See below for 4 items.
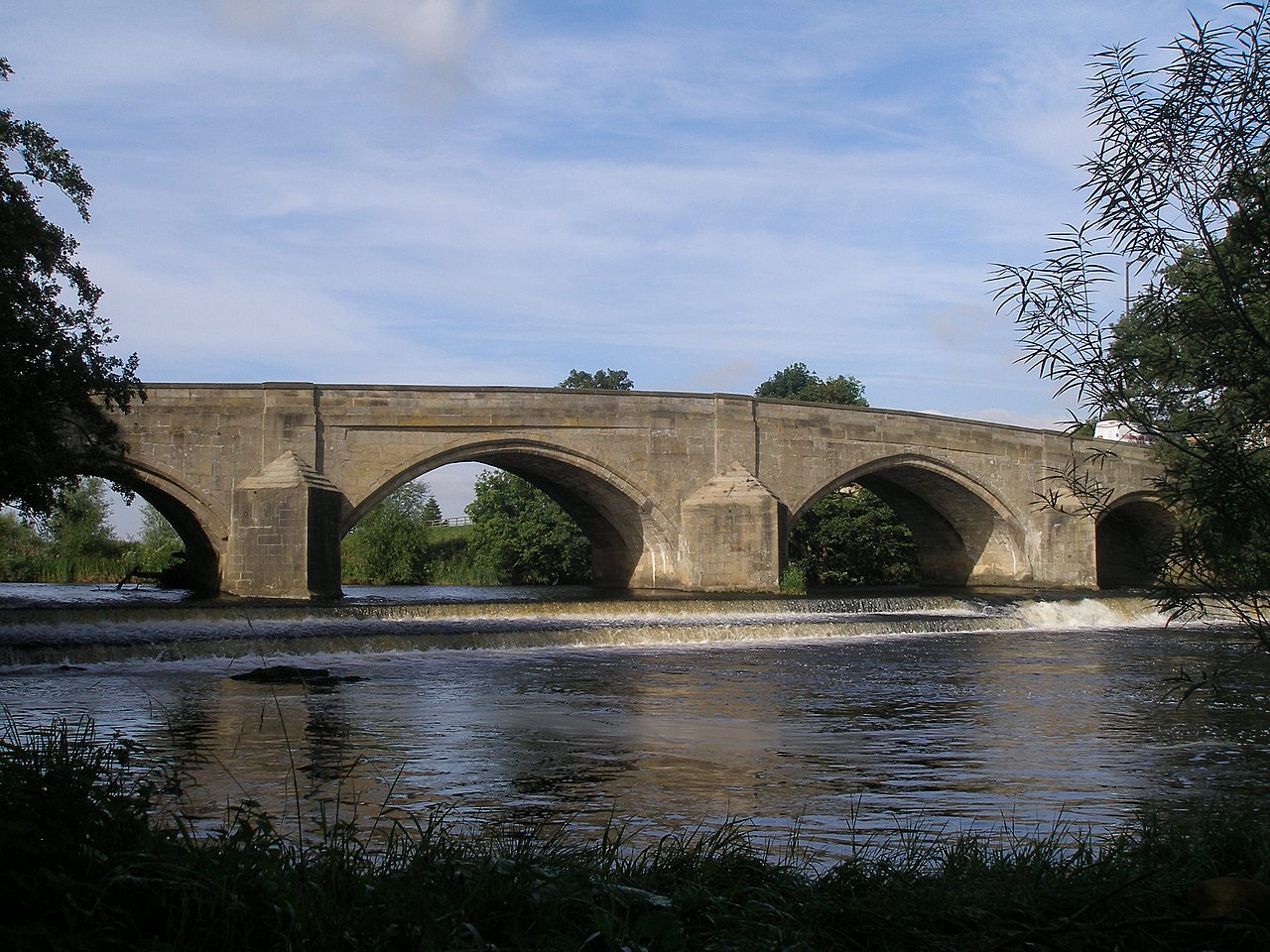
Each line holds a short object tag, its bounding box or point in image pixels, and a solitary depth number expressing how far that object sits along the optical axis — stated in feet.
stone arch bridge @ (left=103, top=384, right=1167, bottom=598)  70.13
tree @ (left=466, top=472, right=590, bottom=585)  122.52
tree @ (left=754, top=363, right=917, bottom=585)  122.21
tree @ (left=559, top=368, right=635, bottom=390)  179.11
